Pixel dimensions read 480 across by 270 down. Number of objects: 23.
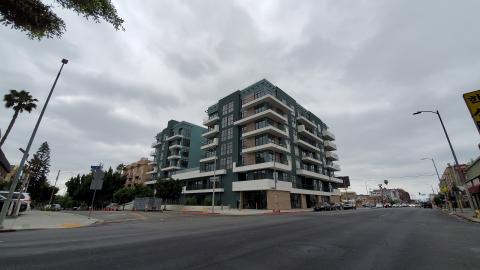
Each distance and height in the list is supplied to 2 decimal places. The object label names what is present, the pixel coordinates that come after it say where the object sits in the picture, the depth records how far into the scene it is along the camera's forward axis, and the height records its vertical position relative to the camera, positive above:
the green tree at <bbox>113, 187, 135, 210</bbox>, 60.09 +4.81
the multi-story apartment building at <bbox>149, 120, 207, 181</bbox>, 73.94 +20.11
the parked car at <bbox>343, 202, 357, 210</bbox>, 60.91 +2.83
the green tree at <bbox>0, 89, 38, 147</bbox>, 31.08 +14.18
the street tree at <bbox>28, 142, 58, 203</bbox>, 75.75 +11.60
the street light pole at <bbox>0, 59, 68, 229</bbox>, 13.99 +3.96
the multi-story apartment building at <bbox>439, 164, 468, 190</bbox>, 69.49 +13.80
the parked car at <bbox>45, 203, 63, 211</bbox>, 56.73 +1.65
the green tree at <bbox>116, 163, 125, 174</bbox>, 101.86 +19.46
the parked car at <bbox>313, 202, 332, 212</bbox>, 45.74 +1.73
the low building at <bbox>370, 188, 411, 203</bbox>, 167.38 +16.58
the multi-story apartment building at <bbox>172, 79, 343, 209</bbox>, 45.50 +12.52
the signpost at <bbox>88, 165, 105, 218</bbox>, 24.74 +3.50
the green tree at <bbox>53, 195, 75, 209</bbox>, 70.53 +3.56
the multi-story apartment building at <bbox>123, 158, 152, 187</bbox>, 91.31 +16.91
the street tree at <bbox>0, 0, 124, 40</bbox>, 7.37 +6.03
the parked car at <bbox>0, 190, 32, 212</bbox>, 25.88 +1.55
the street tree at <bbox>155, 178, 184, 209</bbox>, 53.00 +5.78
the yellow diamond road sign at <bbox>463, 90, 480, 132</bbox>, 6.47 +2.97
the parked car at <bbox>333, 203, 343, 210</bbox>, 53.02 +2.21
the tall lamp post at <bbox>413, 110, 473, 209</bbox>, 21.54 +7.60
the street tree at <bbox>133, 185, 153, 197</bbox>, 62.44 +5.87
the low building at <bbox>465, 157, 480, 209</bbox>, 30.55 +5.27
